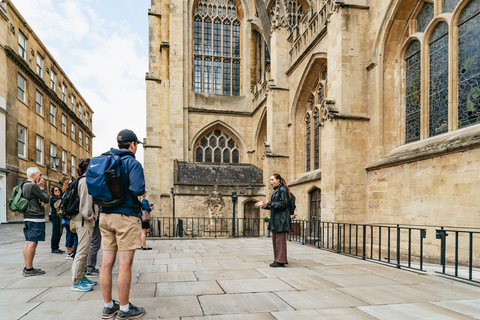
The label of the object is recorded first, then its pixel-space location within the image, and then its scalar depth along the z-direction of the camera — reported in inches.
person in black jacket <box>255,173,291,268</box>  229.0
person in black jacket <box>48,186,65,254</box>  285.0
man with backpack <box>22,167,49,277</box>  195.3
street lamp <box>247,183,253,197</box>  735.7
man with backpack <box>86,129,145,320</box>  118.4
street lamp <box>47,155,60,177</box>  758.1
